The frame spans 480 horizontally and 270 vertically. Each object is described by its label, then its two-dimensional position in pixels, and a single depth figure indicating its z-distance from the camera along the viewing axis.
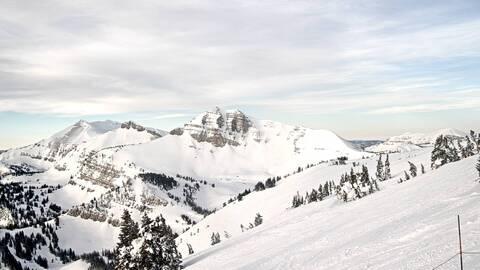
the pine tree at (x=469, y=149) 139.30
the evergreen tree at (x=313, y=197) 183.62
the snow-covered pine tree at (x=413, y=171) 141.30
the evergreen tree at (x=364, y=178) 129.25
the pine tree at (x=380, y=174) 178.15
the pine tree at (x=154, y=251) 48.00
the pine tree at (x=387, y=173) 173.15
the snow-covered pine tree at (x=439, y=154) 130.62
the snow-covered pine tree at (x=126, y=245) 48.09
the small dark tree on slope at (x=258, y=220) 181.80
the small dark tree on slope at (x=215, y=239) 176.15
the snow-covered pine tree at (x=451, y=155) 130.75
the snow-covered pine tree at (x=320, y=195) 171.62
